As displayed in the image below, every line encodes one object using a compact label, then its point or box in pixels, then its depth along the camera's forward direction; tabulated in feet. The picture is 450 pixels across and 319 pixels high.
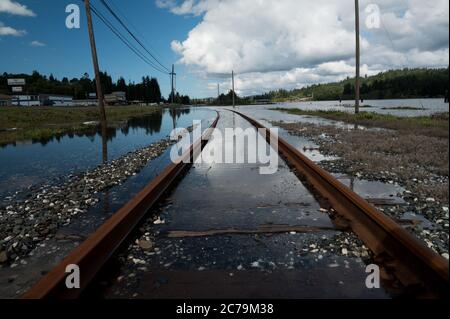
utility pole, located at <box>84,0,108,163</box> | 73.97
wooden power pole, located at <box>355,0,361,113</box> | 82.56
